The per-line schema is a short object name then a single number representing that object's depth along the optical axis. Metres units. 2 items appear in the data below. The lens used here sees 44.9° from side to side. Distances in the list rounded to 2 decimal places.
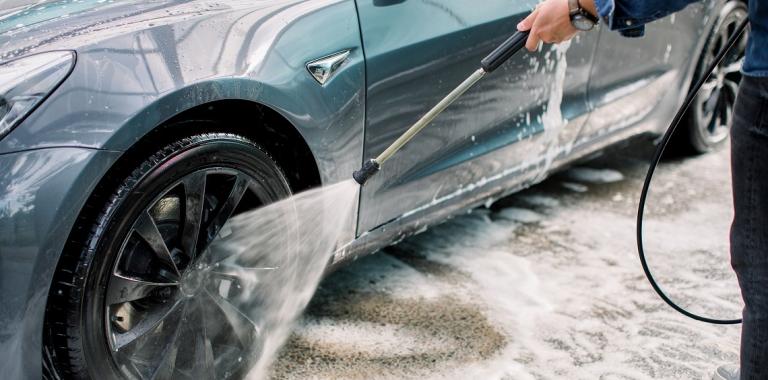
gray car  2.11
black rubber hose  2.60
